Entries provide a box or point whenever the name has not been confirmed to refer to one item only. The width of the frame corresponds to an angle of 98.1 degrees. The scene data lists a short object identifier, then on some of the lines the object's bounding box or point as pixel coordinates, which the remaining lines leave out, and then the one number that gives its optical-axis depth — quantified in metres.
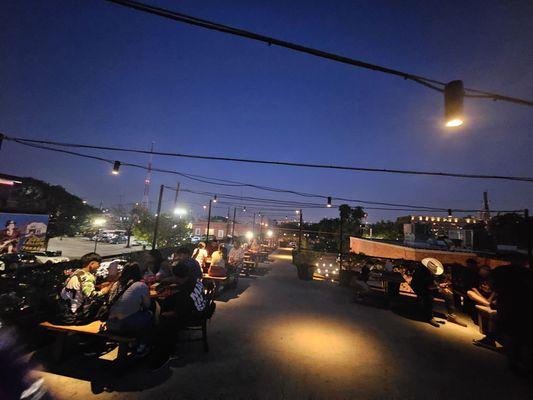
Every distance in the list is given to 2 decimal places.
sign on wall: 16.77
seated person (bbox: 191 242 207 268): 8.93
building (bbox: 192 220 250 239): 64.50
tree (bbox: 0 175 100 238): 27.59
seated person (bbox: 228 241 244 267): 9.69
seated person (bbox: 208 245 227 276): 8.10
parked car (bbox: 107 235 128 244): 41.94
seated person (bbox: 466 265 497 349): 5.59
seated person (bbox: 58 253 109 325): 3.89
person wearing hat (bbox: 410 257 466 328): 7.10
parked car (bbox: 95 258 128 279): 5.85
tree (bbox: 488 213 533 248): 27.53
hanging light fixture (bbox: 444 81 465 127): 2.93
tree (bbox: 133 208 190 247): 23.72
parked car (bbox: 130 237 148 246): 41.91
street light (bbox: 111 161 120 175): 8.83
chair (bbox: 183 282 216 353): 4.53
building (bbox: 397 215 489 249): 17.69
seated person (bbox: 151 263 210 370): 4.09
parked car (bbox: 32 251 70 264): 20.19
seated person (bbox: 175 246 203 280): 5.88
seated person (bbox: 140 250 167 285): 6.08
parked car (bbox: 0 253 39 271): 11.70
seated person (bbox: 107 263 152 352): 3.72
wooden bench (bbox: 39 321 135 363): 3.63
